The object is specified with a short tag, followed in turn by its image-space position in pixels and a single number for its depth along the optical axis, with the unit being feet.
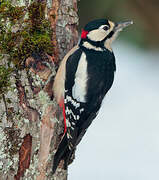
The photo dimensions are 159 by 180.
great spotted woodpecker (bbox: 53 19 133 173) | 18.08
